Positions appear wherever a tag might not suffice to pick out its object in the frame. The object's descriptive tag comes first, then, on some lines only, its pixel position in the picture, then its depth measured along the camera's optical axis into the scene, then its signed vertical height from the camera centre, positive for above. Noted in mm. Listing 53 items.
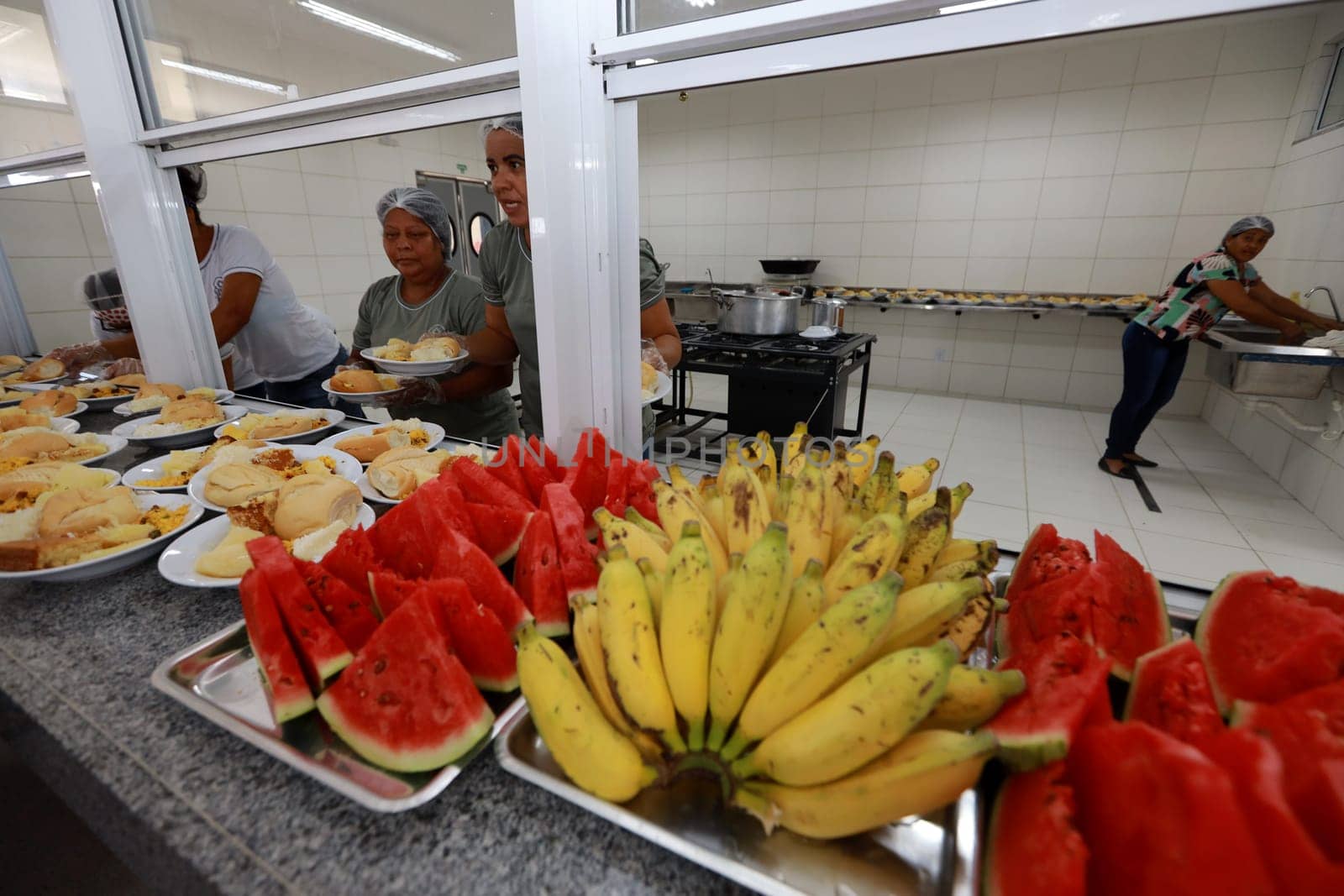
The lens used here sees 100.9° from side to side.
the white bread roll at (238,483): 1156 -449
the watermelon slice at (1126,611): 649 -412
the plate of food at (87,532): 936 -483
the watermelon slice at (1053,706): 484 -390
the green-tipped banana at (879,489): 861 -335
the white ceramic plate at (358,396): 1671 -388
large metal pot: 3775 -327
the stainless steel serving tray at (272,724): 574 -523
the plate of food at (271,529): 925 -468
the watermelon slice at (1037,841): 420 -443
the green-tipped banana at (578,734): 540 -440
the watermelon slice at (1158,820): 368 -382
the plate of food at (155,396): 1820 -434
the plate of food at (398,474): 1212 -449
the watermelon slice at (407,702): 608 -474
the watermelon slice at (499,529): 889 -408
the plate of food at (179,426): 1589 -463
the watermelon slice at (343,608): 741 -444
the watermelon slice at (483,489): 942 -372
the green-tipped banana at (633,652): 562 -386
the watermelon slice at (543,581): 769 -427
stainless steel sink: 2623 -498
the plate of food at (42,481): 1147 -463
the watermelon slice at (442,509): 822 -359
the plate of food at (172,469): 1283 -480
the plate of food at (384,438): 1439 -456
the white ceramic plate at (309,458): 1196 -470
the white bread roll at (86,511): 1040 -460
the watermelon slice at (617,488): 961 -376
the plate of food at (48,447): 1419 -477
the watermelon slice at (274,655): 654 -454
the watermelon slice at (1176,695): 507 -396
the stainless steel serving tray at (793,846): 503 -540
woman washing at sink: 3178 -305
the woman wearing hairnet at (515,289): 1529 -83
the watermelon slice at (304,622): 687 -430
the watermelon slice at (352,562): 799 -415
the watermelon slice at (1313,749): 381 -352
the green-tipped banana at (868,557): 652 -331
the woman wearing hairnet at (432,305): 2123 -162
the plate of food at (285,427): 1582 -459
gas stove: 3359 -639
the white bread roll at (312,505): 1036 -441
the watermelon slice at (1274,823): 353 -355
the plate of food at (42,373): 2309 -448
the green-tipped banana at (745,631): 565 -356
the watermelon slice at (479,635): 682 -438
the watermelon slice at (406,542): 840 -408
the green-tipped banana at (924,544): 742 -357
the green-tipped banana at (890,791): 465 -439
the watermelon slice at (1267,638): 530 -377
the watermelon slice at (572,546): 786 -393
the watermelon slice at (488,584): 744 -412
